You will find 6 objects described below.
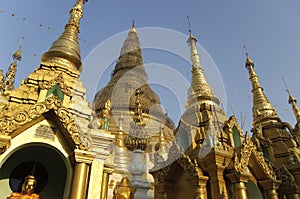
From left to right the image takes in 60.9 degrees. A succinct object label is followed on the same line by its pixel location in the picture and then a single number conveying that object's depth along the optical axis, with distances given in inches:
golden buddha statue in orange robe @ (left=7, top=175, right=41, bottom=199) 212.4
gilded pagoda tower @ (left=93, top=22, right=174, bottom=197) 841.5
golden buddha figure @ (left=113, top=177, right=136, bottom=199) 228.0
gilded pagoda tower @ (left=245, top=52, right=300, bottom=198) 382.6
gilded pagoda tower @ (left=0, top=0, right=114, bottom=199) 218.7
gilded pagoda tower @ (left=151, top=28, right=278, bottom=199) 312.7
